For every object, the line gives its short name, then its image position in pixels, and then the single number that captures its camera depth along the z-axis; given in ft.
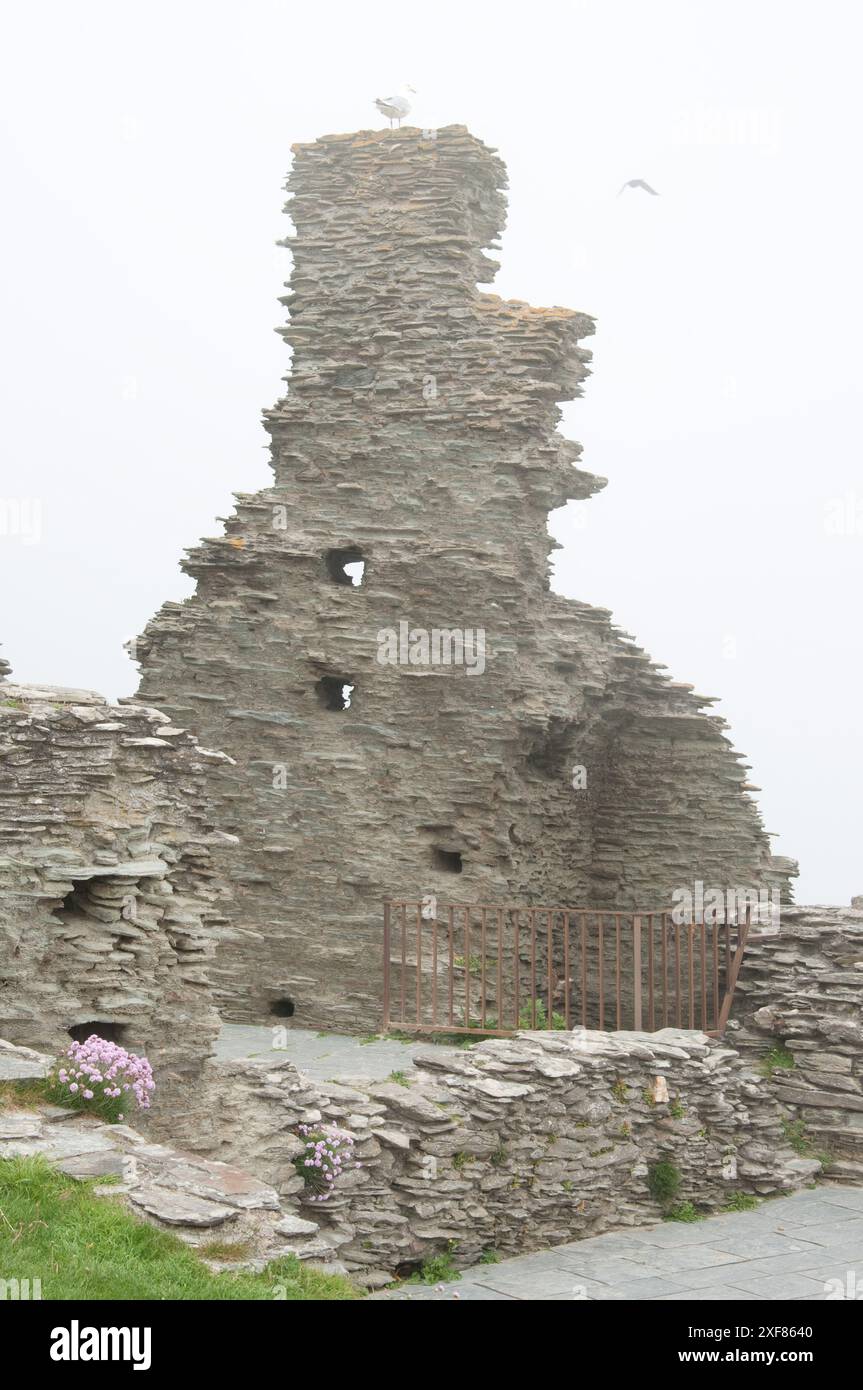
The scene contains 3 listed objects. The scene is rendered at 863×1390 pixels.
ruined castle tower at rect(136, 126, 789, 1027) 56.75
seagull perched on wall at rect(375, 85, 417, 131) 61.67
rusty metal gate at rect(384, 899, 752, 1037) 49.75
